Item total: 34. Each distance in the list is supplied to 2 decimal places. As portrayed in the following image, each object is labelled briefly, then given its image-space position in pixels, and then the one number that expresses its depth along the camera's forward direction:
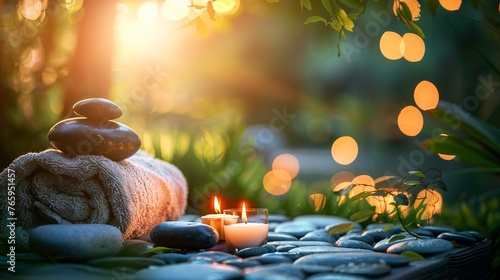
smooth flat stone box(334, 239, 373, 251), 2.31
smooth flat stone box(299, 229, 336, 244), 2.54
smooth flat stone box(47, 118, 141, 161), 2.34
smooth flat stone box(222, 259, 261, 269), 1.86
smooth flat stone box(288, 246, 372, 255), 2.13
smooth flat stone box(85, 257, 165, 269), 1.95
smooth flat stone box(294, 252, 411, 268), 1.86
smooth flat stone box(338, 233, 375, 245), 2.46
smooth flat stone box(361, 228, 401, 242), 2.56
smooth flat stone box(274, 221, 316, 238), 2.75
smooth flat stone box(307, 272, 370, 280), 1.65
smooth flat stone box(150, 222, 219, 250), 2.20
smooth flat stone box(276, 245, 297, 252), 2.25
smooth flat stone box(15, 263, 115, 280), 1.68
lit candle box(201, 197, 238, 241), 2.42
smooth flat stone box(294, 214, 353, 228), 3.16
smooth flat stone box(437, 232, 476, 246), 2.40
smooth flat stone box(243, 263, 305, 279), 1.70
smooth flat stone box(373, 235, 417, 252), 2.28
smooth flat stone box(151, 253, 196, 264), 2.01
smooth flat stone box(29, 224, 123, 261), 1.94
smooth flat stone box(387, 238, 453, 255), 2.15
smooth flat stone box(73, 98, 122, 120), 2.41
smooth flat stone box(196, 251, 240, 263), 1.96
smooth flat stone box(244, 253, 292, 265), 1.94
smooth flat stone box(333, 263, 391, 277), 1.73
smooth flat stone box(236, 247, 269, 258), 2.16
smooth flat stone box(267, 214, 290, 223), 3.30
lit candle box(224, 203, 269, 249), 2.26
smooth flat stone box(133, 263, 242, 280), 1.60
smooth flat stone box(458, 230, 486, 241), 2.57
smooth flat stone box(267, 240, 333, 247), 2.37
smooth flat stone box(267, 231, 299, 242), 2.59
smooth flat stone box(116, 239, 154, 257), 2.22
